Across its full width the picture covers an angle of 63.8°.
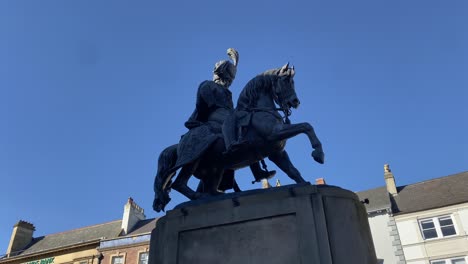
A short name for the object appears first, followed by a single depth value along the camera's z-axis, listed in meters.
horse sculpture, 5.71
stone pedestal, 4.45
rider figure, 6.53
